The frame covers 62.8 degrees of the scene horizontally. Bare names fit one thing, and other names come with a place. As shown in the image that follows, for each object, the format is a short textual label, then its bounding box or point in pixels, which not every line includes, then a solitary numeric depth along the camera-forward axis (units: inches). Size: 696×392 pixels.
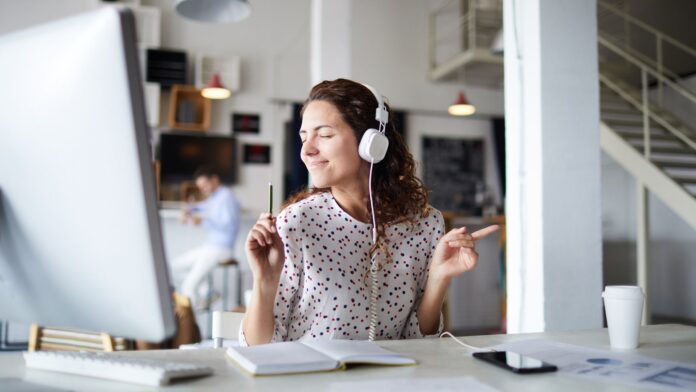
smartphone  36.0
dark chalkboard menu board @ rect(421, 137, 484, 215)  286.2
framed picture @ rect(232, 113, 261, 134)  255.9
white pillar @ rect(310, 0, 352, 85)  150.3
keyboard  31.7
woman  54.6
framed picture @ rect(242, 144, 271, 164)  257.8
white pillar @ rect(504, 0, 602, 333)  77.7
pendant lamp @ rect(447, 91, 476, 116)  252.4
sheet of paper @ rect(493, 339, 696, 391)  34.9
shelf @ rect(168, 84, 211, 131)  242.5
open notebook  34.6
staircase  195.2
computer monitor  23.9
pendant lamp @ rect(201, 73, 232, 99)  228.7
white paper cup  45.1
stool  213.3
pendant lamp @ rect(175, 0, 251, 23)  117.6
